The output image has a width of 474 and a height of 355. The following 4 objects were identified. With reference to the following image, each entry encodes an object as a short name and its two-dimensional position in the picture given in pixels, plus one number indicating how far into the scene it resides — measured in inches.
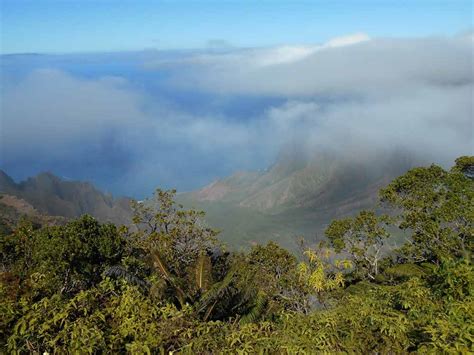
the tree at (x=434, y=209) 944.9
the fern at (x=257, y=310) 406.3
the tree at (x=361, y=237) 1119.6
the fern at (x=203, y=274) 457.4
